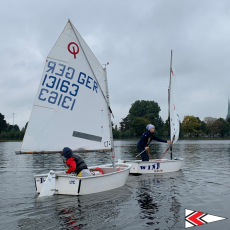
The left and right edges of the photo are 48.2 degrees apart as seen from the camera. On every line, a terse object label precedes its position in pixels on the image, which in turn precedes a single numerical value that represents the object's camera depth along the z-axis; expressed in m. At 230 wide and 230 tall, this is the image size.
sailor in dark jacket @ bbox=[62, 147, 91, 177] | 9.73
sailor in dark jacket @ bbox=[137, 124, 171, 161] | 14.66
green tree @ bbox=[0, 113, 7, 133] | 116.47
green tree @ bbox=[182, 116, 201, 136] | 119.38
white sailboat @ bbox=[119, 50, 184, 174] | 14.84
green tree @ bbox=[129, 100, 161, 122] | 137.75
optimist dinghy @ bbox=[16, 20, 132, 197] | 10.08
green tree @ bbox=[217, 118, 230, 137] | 119.69
